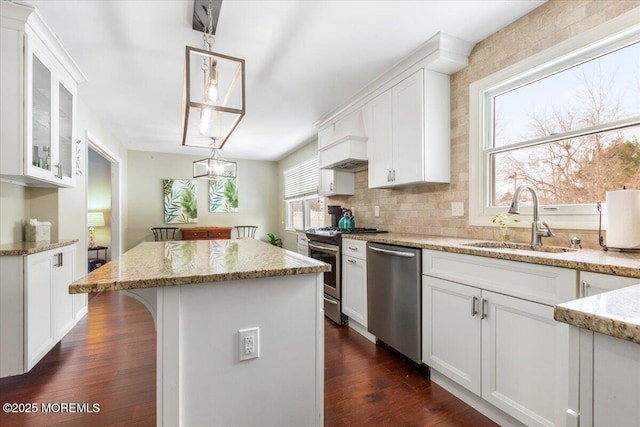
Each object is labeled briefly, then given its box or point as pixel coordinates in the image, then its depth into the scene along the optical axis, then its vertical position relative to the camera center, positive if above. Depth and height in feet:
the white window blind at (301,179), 17.43 +2.19
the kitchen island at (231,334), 3.63 -1.57
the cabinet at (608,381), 1.64 -0.94
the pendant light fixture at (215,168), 10.26 +1.58
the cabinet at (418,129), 8.27 +2.43
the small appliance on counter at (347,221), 12.42 -0.27
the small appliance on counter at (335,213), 13.67 +0.06
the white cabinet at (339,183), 13.14 +1.38
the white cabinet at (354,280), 9.02 -2.03
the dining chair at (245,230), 22.17 -1.18
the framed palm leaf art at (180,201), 20.61 +0.88
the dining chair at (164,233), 20.18 -1.27
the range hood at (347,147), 10.80 +2.51
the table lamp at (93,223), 19.34 -0.59
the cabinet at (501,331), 4.47 -2.01
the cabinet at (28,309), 6.62 -2.21
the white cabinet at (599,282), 3.70 -0.85
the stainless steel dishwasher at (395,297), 6.97 -2.05
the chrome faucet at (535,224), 6.02 -0.18
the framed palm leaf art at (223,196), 21.71 +1.30
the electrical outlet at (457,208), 8.18 +0.17
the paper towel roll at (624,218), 4.66 -0.05
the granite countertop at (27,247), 6.58 -0.79
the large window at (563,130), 5.47 +1.79
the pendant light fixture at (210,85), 5.02 +2.65
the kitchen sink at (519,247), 5.69 -0.66
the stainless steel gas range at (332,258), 10.27 -1.54
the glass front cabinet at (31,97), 6.67 +2.78
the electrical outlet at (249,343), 4.01 -1.71
